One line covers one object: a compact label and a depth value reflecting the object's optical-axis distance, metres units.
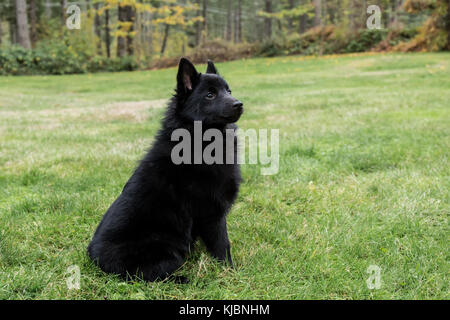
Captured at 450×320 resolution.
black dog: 2.52
